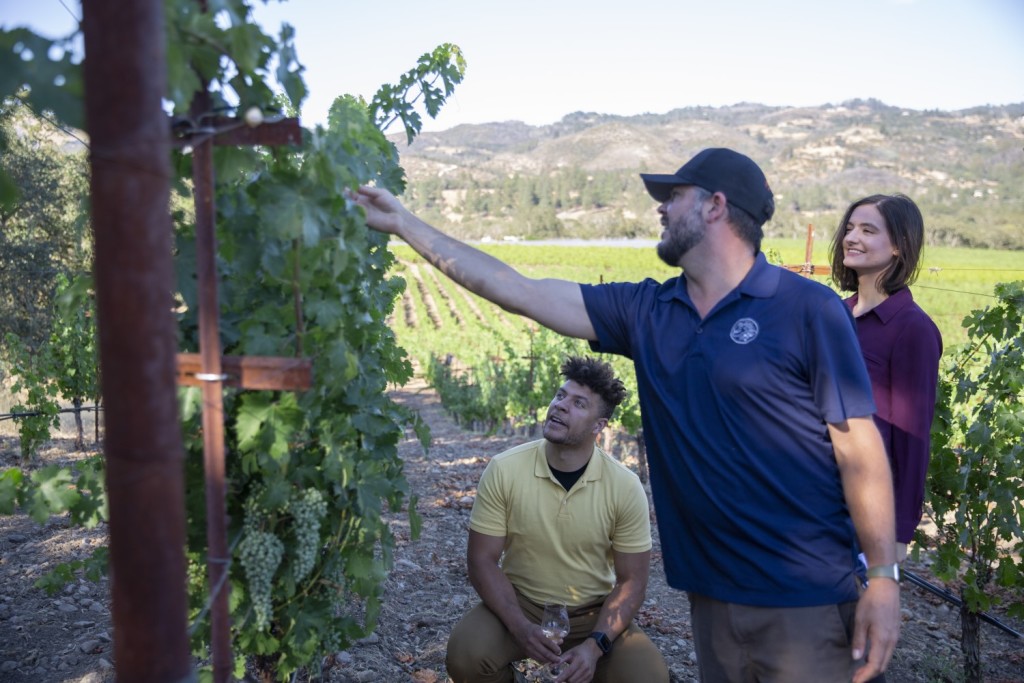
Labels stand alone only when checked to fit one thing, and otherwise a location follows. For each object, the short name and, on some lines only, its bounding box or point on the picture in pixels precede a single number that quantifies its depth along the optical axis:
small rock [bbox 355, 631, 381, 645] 4.82
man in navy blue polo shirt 2.49
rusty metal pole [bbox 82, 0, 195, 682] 1.27
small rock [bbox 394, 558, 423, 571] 6.16
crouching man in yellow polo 3.76
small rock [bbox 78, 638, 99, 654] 4.30
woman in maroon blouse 3.41
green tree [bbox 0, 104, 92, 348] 16.77
